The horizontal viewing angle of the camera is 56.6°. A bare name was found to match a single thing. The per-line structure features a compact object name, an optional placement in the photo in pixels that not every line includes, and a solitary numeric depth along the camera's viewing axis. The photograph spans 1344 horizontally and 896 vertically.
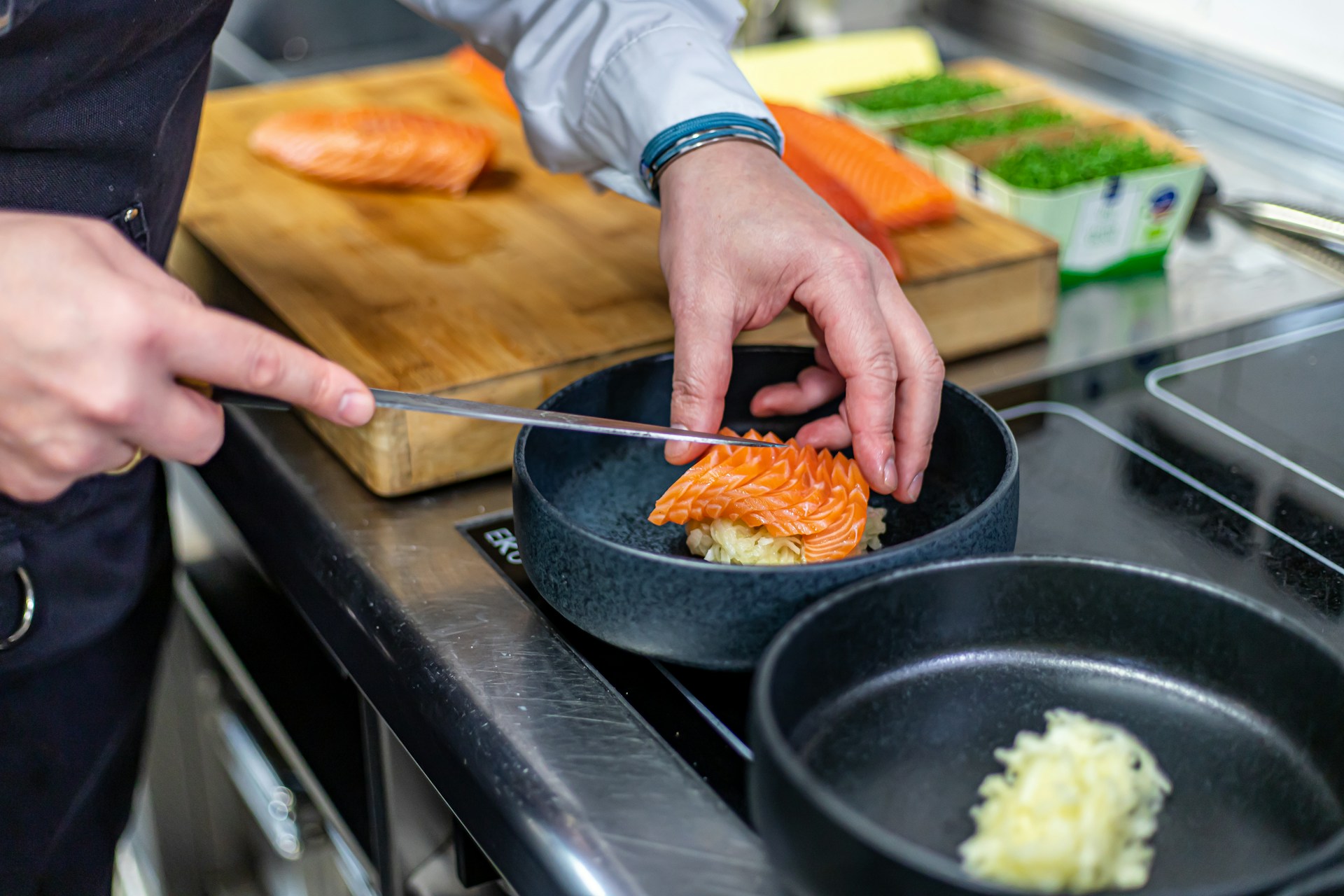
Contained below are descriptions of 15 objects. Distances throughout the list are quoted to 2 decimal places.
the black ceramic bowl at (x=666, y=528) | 0.63
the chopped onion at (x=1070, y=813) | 0.51
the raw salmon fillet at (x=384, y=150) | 1.26
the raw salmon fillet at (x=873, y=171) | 1.16
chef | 0.56
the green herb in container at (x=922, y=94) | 1.46
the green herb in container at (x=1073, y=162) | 1.21
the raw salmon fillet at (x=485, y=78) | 1.51
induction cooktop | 0.74
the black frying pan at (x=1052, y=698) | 0.56
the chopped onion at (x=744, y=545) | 0.76
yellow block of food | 1.62
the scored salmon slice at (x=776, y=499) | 0.74
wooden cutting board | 0.96
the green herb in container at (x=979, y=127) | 1.36
